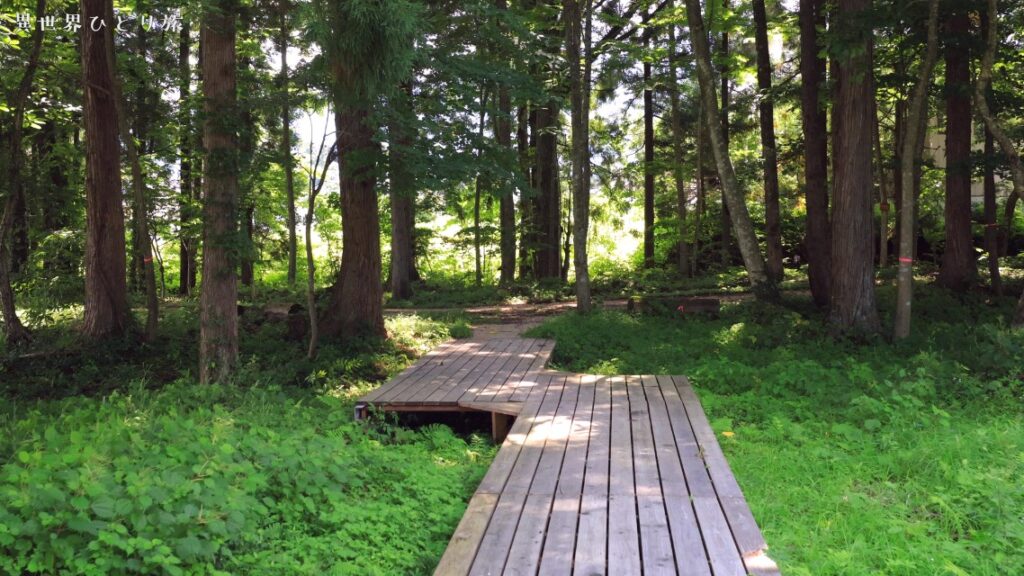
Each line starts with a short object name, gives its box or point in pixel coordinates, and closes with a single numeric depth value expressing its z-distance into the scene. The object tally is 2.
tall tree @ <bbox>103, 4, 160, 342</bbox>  9.59
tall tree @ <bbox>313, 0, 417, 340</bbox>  7.19
